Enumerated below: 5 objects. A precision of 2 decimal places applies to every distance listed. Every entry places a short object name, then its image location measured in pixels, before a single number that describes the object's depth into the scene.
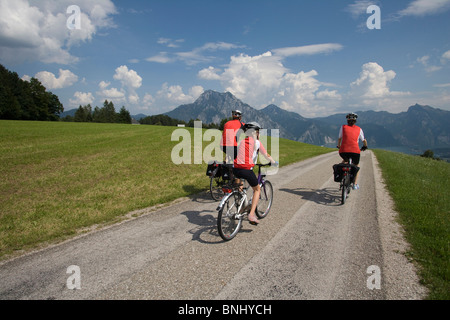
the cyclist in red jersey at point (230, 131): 7.33
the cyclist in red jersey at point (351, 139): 8.56
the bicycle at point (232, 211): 5.06
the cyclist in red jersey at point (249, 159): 5.46
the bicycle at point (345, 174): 8.17
